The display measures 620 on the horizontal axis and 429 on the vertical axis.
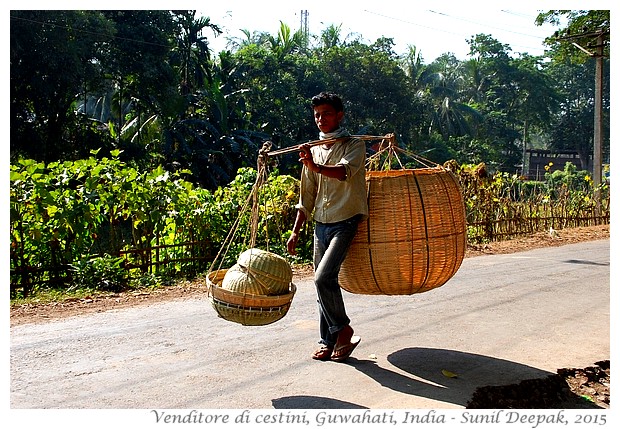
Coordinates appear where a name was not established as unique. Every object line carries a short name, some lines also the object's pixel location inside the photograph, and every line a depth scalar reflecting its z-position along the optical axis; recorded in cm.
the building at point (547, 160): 5170
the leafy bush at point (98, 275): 791
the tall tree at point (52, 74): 2078
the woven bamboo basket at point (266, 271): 435
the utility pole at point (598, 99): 2117
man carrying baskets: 476
